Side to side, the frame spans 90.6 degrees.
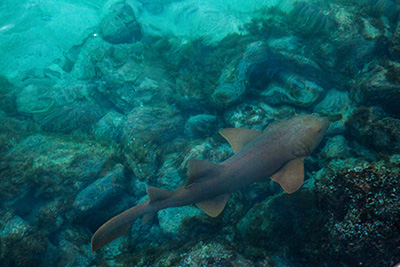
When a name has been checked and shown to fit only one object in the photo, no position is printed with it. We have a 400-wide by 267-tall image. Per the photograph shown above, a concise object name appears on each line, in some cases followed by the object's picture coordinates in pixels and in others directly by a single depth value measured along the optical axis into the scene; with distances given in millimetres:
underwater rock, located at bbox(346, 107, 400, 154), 4137
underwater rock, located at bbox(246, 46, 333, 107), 5734
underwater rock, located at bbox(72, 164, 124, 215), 5156
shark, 4043
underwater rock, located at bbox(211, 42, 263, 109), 5918
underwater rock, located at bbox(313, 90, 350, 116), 5566
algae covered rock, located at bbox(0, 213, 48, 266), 4348
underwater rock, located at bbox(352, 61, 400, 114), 4664
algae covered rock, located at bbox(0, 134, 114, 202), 5363
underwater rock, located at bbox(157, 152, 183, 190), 5508
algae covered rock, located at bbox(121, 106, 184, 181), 6024
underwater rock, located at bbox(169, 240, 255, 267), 3612
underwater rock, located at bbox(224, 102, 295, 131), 5645
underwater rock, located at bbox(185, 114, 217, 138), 6328
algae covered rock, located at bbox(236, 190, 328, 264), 3607
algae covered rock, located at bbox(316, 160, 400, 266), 2855
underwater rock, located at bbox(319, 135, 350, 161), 4570
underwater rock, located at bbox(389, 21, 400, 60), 5242
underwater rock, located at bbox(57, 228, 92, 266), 4859
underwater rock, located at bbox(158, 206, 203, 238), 4710
